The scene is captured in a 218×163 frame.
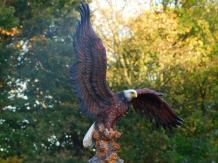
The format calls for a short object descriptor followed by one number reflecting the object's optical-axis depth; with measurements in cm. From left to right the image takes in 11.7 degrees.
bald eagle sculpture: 1218
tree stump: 1198
